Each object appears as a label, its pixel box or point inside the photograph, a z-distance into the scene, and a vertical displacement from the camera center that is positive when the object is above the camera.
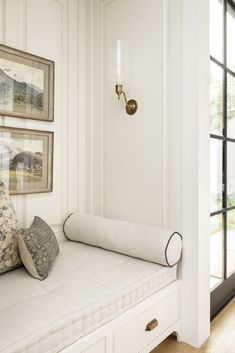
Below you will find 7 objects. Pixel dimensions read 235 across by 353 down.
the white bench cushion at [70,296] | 0.90 -0.51
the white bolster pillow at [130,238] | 1.46 -0.38
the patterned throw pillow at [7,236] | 1.31 -0.31
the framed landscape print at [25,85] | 1.68 +0.61
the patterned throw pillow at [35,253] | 1.27 -0.38
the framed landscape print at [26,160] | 1.69 +0.10
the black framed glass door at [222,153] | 1.90 +0.17
